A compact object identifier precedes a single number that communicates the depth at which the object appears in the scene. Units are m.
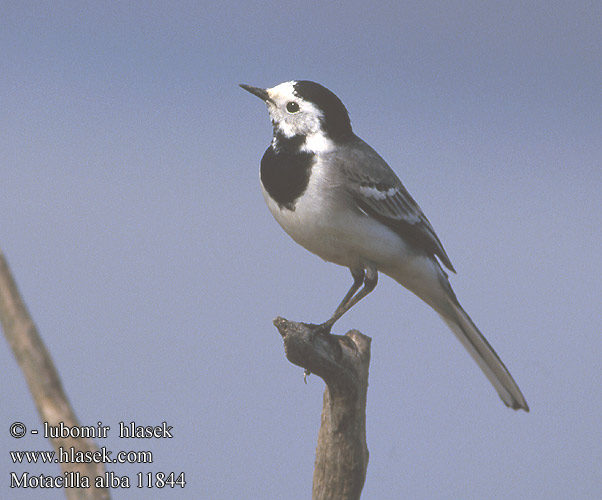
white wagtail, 5.31
